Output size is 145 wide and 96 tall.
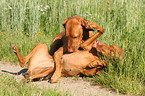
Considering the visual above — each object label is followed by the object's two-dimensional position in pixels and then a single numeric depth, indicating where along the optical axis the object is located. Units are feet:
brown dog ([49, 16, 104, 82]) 12.67
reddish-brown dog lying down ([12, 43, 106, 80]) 13.32
